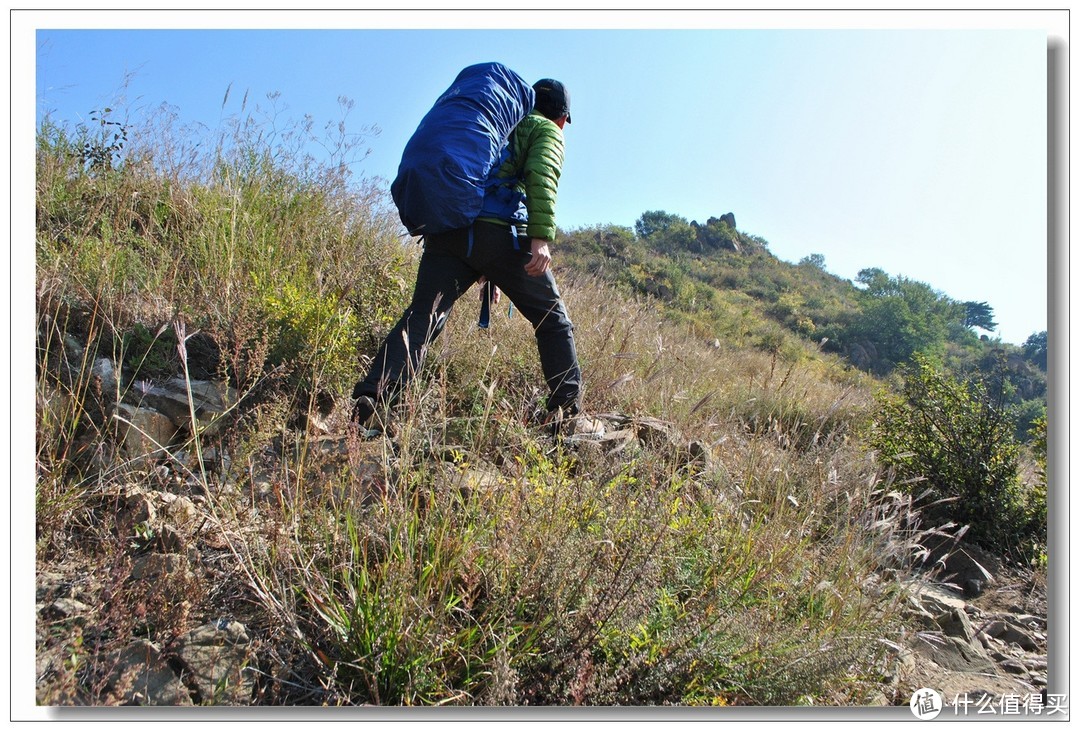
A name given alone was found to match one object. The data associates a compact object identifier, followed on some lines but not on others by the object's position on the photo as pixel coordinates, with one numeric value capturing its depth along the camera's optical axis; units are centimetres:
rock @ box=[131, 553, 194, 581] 172
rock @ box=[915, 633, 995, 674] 259
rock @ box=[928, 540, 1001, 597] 368
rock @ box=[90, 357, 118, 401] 260
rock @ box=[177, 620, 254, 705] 153
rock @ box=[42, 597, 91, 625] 165
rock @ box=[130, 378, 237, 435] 264
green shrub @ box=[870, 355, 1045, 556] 405
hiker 279
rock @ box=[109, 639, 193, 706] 146
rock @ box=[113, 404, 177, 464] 236
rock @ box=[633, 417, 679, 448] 267
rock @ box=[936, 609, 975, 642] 290
